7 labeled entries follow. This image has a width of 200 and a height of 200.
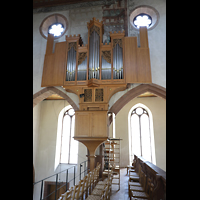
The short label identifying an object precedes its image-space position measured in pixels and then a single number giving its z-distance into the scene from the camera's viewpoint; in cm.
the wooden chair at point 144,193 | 409
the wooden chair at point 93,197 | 415
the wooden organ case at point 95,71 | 704
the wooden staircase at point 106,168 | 741
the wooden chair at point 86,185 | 448
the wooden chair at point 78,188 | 372
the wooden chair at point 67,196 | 293
